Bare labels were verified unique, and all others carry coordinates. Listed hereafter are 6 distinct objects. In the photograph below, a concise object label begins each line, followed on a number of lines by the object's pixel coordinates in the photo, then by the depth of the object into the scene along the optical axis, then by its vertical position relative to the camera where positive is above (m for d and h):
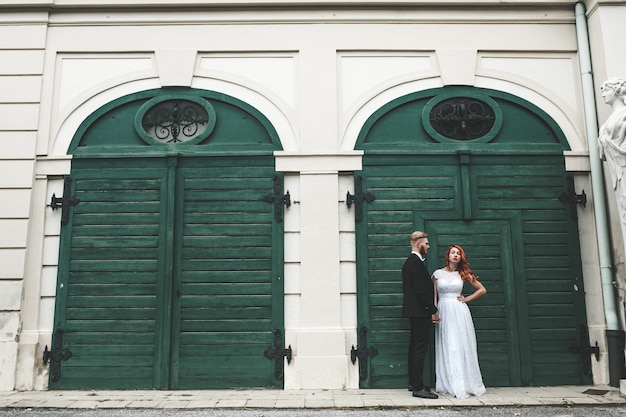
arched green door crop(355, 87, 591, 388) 6.36 +1.05
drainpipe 6.14 +1.17
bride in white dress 5.75 -0.27
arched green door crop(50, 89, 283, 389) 6.29 +0.71
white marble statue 5.81 +1.88
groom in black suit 5.71 -0.03
